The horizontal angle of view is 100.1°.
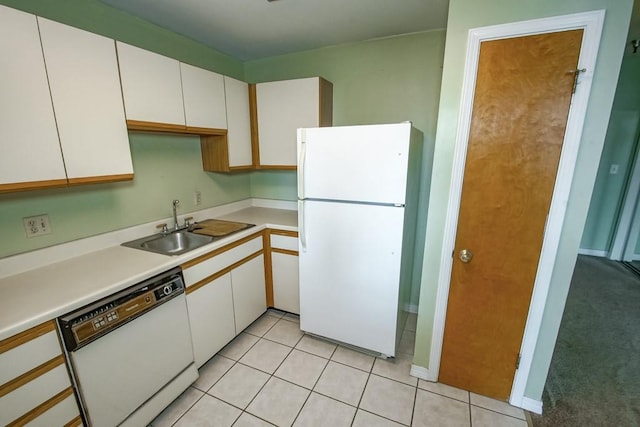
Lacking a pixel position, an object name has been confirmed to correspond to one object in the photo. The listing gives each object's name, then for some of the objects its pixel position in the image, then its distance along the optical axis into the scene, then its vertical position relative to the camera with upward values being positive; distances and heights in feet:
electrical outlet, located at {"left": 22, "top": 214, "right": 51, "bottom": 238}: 4.84 -1.24
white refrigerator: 5.70 -1.50
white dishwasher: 3.99 -3.23
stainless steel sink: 6.26 -2.01
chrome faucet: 7.29 -1.56
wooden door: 4.30 -0.56
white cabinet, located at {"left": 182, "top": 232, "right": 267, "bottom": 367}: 5.84 -3.22
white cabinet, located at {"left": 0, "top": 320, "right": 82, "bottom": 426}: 3.30 -2.89
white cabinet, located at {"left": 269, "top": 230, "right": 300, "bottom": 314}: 7.72 -3.17
